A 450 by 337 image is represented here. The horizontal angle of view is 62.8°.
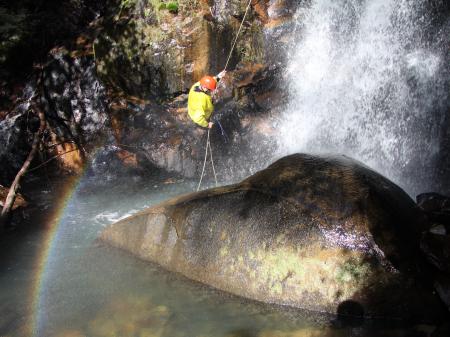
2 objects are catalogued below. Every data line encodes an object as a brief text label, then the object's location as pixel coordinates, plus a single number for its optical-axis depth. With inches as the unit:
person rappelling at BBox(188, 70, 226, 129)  296.2
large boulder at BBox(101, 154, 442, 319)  157.6
